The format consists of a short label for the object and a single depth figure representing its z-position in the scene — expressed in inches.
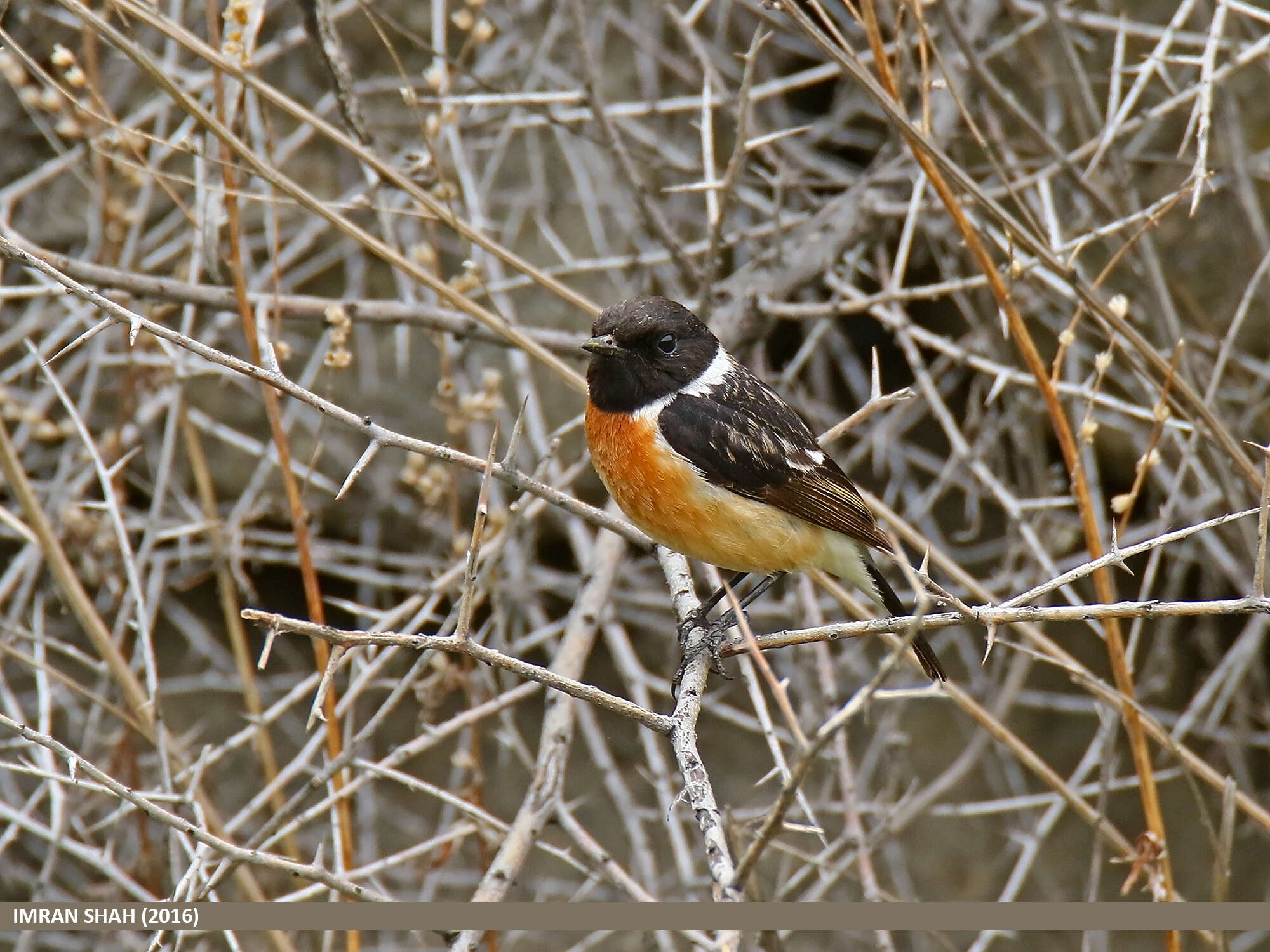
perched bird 257.8
